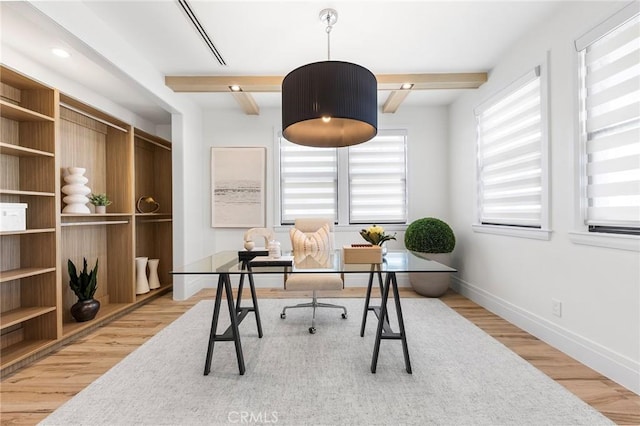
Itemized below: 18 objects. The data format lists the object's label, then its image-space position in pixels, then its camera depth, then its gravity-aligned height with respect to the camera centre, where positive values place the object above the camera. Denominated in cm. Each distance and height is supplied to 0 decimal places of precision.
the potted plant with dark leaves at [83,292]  279 -74
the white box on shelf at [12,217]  203 -1
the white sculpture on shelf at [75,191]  279 +23
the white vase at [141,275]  368 -75
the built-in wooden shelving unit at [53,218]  228 -3
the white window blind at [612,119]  181 +61
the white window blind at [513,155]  262 +57
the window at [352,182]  442 +48
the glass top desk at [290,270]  187 -36
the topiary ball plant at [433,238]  372 -32
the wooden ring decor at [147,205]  392 +14
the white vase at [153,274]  396 -79
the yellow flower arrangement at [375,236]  229 -18
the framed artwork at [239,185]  437 +43
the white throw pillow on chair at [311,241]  275 -27
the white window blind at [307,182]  443 +47
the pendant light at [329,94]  168 +70
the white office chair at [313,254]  257 -35
